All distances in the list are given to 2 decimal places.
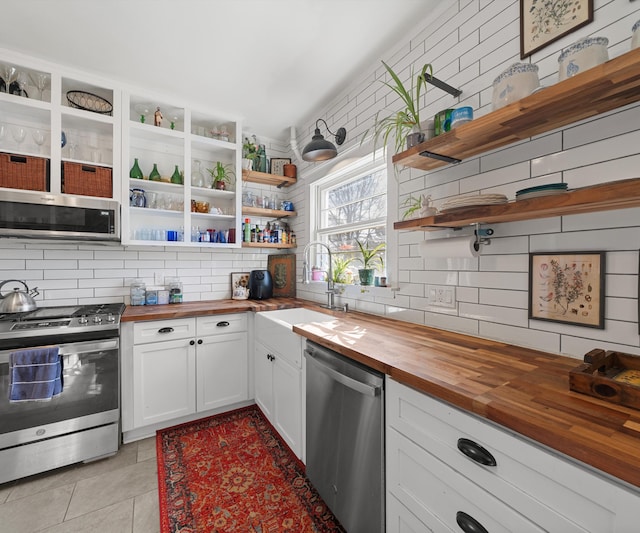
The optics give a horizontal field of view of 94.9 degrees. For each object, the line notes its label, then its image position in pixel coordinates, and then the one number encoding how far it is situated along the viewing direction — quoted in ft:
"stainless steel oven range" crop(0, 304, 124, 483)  5.56
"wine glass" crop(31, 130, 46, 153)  6.90
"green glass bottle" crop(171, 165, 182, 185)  8.70
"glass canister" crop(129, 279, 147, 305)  8.26
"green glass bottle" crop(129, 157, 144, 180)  8.25
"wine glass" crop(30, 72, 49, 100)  7.00
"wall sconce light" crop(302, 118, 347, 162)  6.81
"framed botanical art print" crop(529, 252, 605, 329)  3.55
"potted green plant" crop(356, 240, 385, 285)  7.06
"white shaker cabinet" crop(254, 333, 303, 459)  5.81
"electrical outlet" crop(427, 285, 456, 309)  5.26
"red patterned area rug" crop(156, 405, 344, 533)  4.82
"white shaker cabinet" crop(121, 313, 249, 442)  6.91
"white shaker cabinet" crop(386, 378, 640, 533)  2.01
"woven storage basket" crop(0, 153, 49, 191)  6.47
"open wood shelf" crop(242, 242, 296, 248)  9.62
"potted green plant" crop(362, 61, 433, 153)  4.75
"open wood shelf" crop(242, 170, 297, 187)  9.62
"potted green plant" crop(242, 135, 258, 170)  9.52
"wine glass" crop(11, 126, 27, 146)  6.84
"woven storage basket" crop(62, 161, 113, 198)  7.04
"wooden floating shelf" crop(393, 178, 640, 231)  2.70
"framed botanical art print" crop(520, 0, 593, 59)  3.74
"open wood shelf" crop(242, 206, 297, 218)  9.71
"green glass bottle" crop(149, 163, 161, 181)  8.47
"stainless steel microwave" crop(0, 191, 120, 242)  6.27
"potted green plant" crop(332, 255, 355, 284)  8.12
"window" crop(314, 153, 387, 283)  7.41
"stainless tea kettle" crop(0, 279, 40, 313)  6.21
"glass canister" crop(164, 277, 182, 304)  8.86
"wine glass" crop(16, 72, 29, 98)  6.79
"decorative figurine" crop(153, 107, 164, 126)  8.39
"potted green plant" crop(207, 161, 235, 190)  9.23
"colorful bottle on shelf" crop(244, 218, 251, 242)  9.68
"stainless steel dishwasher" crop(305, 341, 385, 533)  3.83
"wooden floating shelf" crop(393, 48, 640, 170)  2.82
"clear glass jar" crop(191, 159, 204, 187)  9.17
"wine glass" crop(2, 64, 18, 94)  6.66
